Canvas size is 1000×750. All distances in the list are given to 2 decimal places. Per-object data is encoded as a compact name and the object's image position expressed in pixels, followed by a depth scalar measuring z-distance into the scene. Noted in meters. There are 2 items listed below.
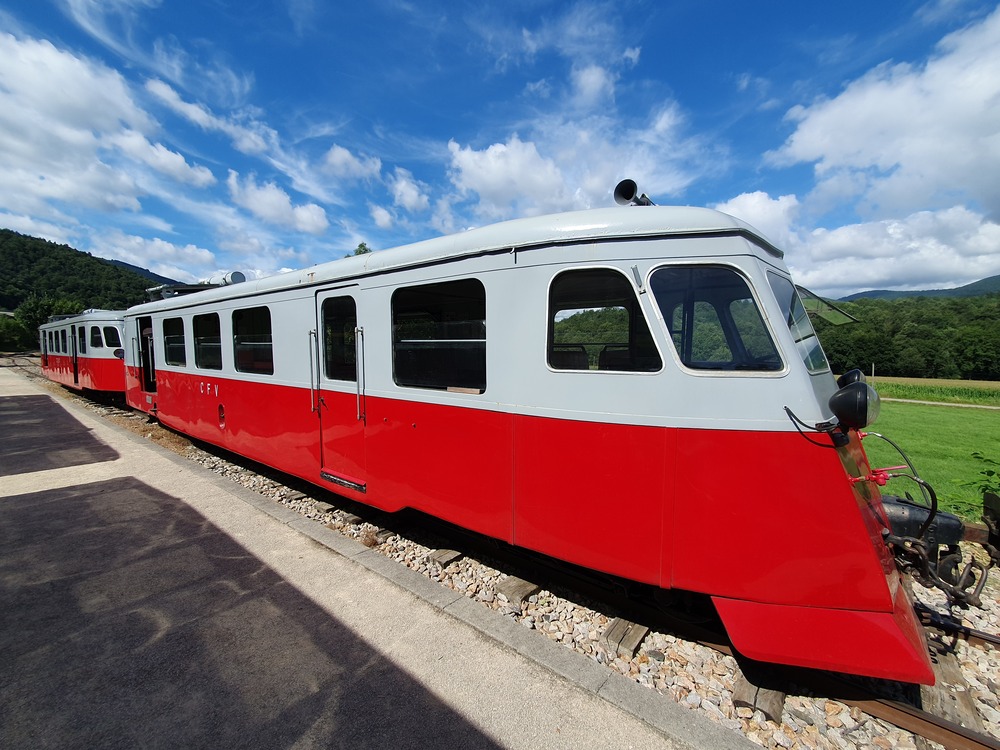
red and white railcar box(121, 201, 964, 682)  2.39
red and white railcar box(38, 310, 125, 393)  13.01
